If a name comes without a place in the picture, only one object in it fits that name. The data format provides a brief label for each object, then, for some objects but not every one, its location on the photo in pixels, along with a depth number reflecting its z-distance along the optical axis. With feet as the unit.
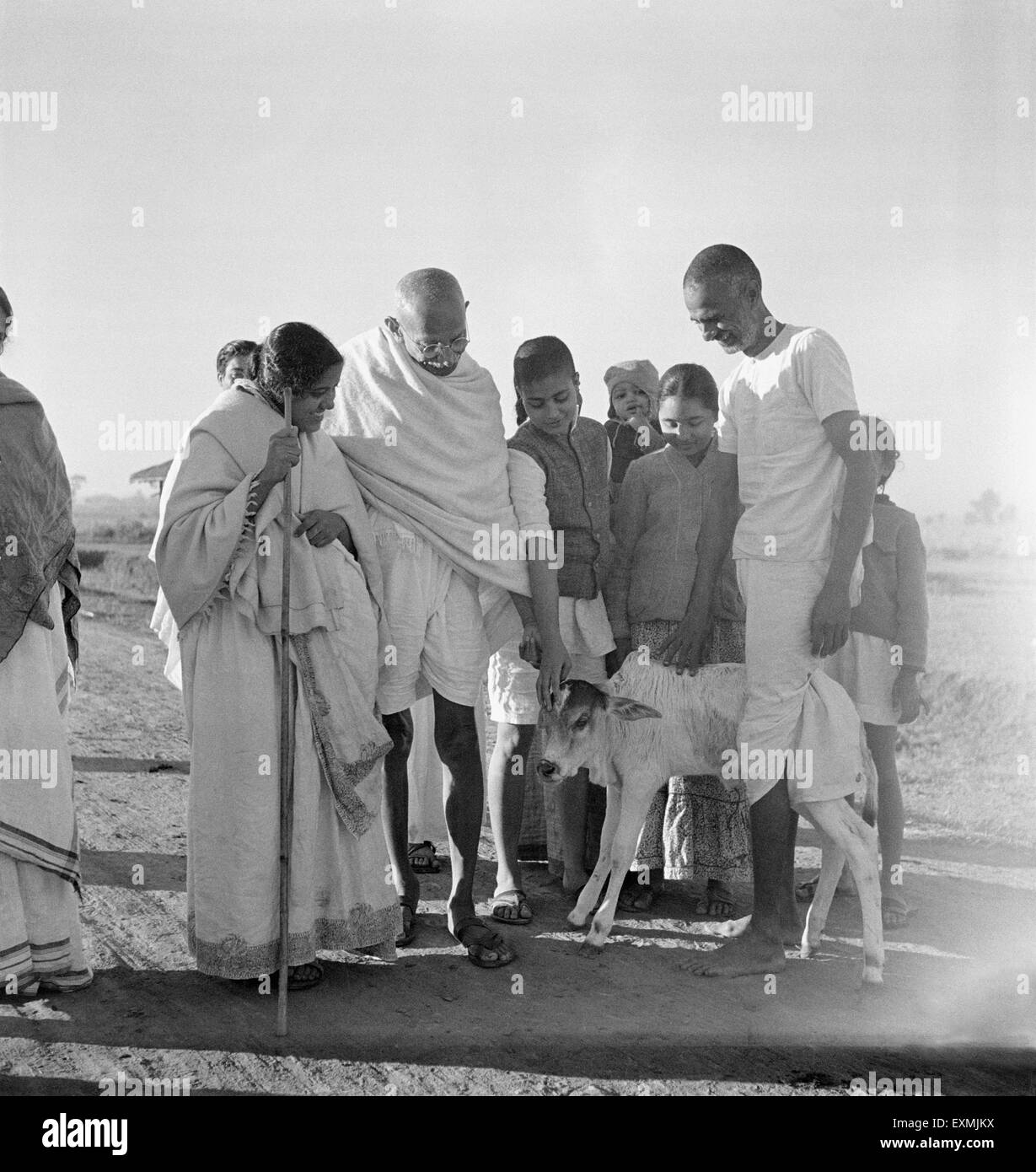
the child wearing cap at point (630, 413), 21.03
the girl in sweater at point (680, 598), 17.57
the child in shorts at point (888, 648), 17.97
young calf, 16.03
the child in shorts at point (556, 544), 16.83
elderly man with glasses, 15.92
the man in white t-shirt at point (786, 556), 14.84
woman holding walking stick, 14.12
